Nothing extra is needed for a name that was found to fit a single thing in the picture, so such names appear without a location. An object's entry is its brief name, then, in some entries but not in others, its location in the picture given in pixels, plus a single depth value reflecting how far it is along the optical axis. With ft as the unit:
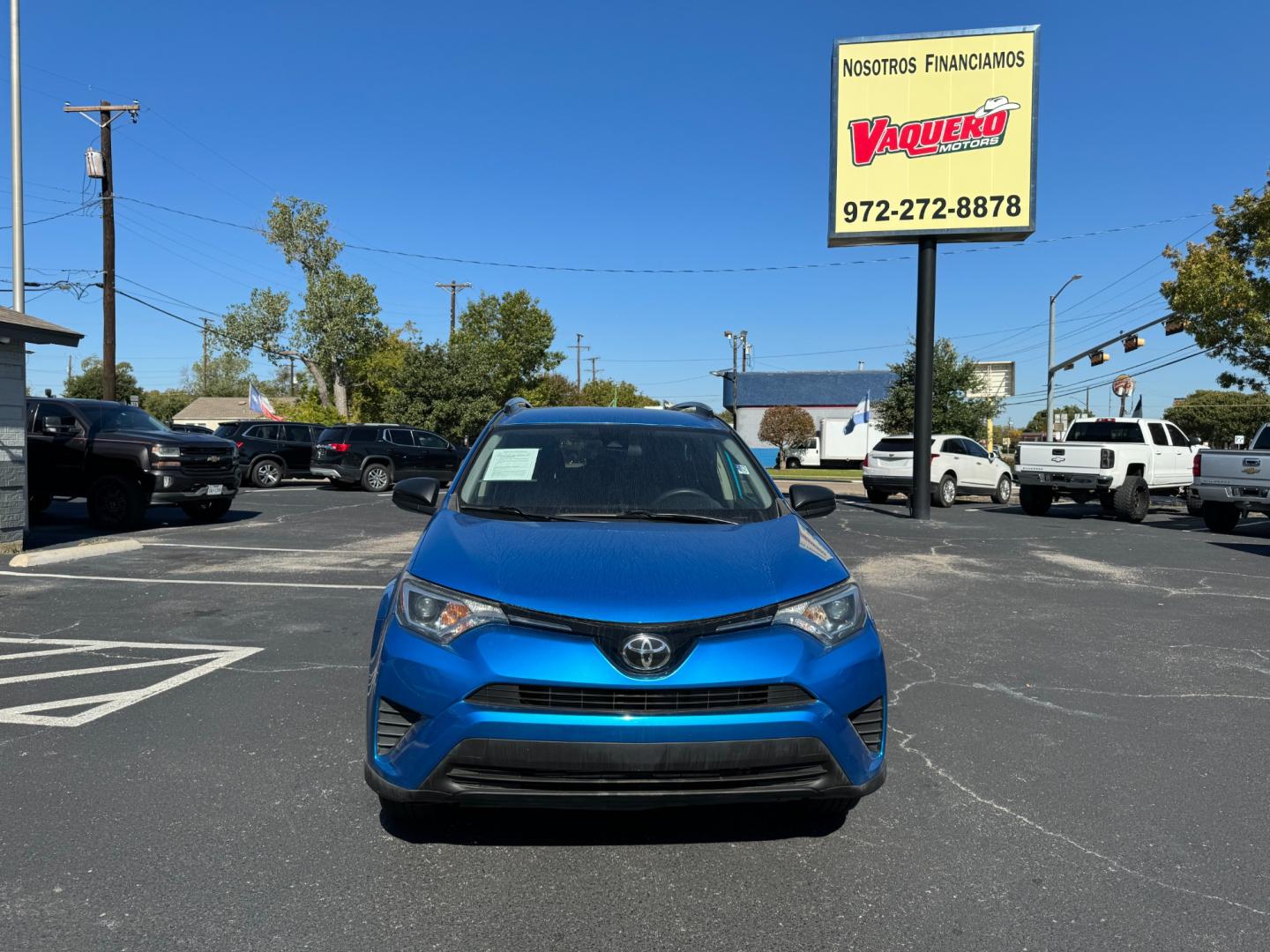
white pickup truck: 57.21
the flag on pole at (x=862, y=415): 118.32
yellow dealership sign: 57.57
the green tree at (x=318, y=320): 151.12
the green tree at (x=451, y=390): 132.77
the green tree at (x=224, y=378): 391.86
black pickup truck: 43.01
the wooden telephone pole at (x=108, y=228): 86.48
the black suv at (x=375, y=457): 73.92
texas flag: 129.39
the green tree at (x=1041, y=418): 411.75
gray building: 34.37
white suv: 69.05
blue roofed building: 196.03
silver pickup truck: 46.88
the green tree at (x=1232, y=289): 71.72
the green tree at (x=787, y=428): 181.47
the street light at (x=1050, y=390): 105.70
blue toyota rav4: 9.06
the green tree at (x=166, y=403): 354.52
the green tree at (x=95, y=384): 283.59
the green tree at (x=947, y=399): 115.55
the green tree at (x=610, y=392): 293.00
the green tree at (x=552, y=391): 199.06
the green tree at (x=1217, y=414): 309.22
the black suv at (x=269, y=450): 77.56
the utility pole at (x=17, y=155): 49.62
